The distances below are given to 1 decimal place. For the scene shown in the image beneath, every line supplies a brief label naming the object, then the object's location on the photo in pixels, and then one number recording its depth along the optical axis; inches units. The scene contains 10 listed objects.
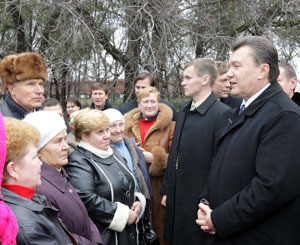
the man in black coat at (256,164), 61.4
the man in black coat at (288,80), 124.6
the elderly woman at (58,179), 71.1
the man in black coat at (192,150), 99.4
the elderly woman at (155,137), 125.6
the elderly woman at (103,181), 87.0
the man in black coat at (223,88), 144.7
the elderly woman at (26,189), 52.1
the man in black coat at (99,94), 172.4
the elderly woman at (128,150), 110.1
